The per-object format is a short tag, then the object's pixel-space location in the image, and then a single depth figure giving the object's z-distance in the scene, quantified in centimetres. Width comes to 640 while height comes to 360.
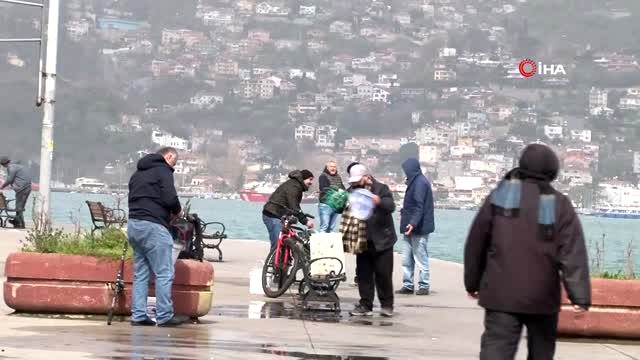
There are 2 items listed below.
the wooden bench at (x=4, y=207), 3477
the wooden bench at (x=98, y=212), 2951
